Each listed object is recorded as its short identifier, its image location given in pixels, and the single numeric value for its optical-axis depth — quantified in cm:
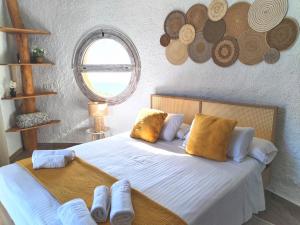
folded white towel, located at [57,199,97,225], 111
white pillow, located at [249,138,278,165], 201
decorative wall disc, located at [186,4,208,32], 257
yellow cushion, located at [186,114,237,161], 199
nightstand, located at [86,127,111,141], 336
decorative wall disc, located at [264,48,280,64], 213
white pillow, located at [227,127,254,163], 199
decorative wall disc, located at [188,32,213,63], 260
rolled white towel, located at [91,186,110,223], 122
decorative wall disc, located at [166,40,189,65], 282
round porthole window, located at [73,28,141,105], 332
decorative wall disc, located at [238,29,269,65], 220
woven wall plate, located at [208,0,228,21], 239
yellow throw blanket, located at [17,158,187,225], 124
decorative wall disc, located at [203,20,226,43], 244
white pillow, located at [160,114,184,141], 253
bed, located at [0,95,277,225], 136
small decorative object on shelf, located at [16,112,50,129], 312
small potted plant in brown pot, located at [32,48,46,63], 321
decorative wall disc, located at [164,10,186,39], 277
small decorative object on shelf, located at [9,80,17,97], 308
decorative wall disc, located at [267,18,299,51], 201
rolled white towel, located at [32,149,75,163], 193
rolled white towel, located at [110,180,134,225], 117
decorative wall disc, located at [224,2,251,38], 226
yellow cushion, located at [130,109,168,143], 250
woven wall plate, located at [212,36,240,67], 239
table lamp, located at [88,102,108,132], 320
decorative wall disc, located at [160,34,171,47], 294
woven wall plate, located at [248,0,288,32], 204
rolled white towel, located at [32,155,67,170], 184
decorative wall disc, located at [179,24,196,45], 270
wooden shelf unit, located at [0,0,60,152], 302
